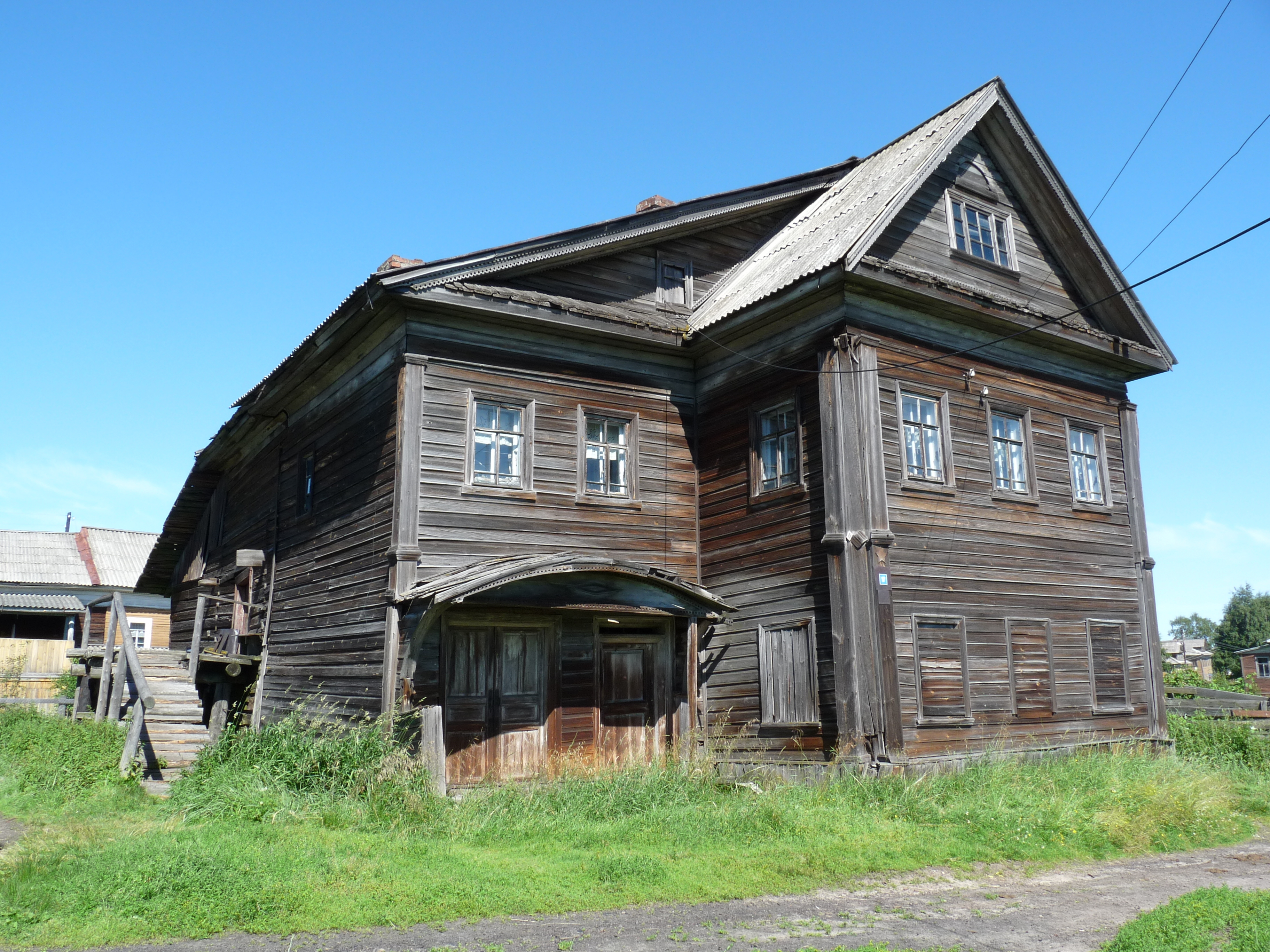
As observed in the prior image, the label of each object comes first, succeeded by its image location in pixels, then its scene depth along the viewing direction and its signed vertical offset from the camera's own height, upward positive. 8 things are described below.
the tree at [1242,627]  92.81 +4.55
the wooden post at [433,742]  12.25 -0.73
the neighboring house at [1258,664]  62.91 +0.81
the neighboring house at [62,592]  31.77 +3.69
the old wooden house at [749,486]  13.27 +2.79
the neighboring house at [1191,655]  93.19 +2.03
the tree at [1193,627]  141.00 +6.85
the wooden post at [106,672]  17.58 +0.21
